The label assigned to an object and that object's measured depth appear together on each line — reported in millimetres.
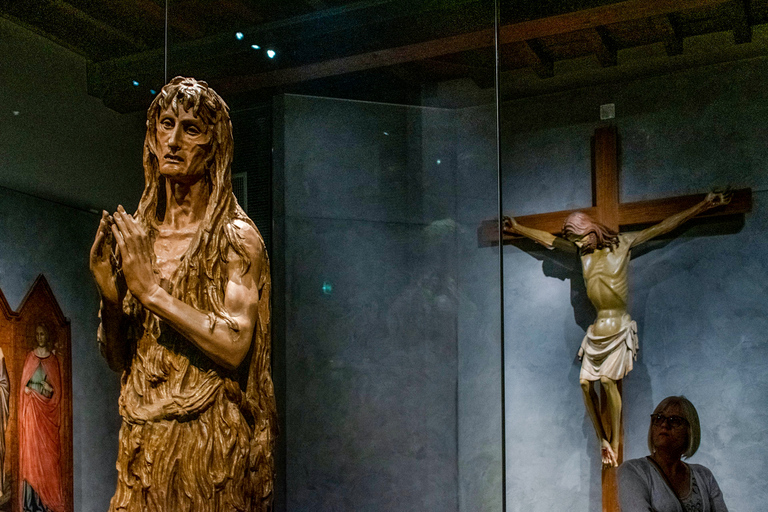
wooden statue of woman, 2051
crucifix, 3156
